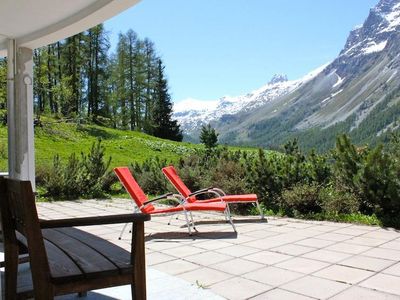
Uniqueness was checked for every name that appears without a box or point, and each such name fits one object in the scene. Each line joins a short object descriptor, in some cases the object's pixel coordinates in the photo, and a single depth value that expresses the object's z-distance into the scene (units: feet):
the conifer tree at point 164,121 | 131.13
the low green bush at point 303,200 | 25.64
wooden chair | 8.22
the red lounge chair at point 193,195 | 24.02
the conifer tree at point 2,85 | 64.55
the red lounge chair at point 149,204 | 20.56
